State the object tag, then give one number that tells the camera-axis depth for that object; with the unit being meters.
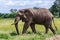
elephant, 19.89
